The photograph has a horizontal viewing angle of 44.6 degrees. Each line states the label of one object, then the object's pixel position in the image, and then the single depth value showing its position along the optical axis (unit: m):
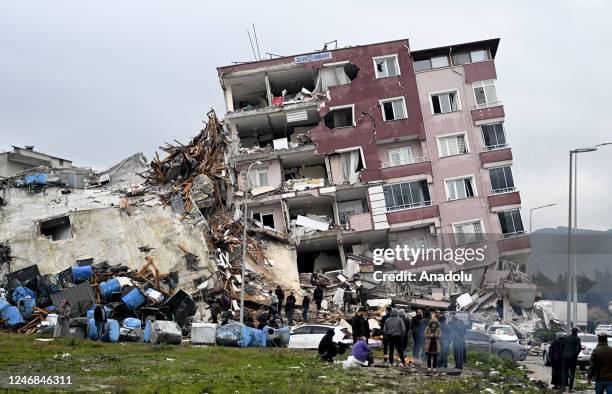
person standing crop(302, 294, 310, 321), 41.47
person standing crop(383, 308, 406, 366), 23.23
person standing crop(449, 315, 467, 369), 23.14
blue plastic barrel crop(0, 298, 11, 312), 34.81
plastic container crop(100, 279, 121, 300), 37.06
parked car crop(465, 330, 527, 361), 31.00
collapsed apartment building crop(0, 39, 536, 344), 44.72
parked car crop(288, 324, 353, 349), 30.88
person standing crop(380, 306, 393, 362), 23.78
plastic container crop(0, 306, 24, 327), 34.53
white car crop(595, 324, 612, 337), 52.25
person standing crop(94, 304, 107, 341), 30.64
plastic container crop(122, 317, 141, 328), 31.33
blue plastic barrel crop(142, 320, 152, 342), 31.19
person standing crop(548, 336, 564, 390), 19.87
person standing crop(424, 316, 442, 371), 22.38
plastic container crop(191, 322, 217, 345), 30.56
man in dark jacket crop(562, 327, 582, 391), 19.28
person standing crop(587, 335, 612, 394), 16.09
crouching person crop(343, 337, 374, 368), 22.41
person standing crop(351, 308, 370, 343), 25.56
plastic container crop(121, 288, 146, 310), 36.06
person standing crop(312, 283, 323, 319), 44.59
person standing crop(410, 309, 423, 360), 25.61
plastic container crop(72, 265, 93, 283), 39.19
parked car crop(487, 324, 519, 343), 32.25
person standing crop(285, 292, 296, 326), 39.76
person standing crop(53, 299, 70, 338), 30.74
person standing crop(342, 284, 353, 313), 45.16
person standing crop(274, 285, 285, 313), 42.41
